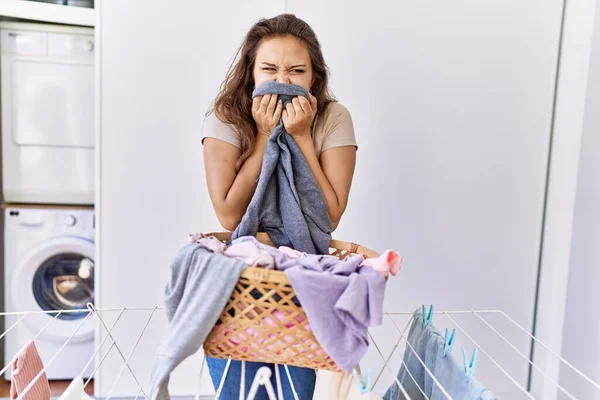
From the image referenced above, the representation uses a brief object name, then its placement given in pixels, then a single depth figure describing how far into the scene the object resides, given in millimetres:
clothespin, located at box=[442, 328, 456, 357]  839
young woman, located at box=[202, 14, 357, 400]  917
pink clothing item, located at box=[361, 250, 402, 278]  670
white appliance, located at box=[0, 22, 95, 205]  1799
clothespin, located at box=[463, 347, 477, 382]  763
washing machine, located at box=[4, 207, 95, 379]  1840
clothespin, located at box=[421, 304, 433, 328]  938
